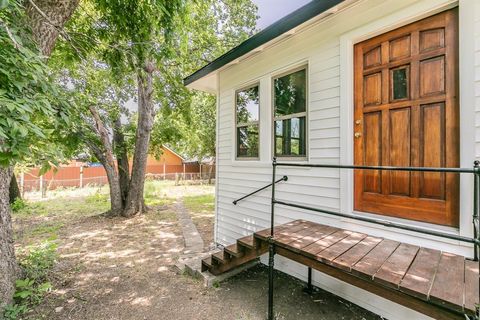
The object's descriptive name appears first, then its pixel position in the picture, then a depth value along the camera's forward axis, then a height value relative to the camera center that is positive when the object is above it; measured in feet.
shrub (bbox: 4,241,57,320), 8.48 -5.28
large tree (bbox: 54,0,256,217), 12.08 +6.83
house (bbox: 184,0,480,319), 6.60 +1.71
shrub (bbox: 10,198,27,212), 25.43 -5.14
